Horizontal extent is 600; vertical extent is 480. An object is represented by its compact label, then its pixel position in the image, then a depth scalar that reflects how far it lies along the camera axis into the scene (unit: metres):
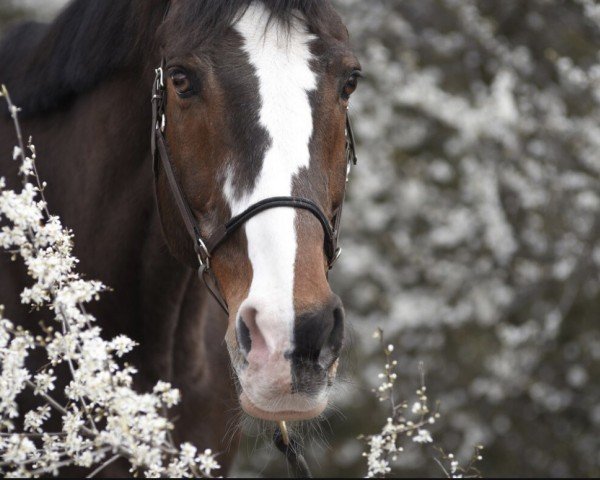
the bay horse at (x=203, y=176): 4.60
